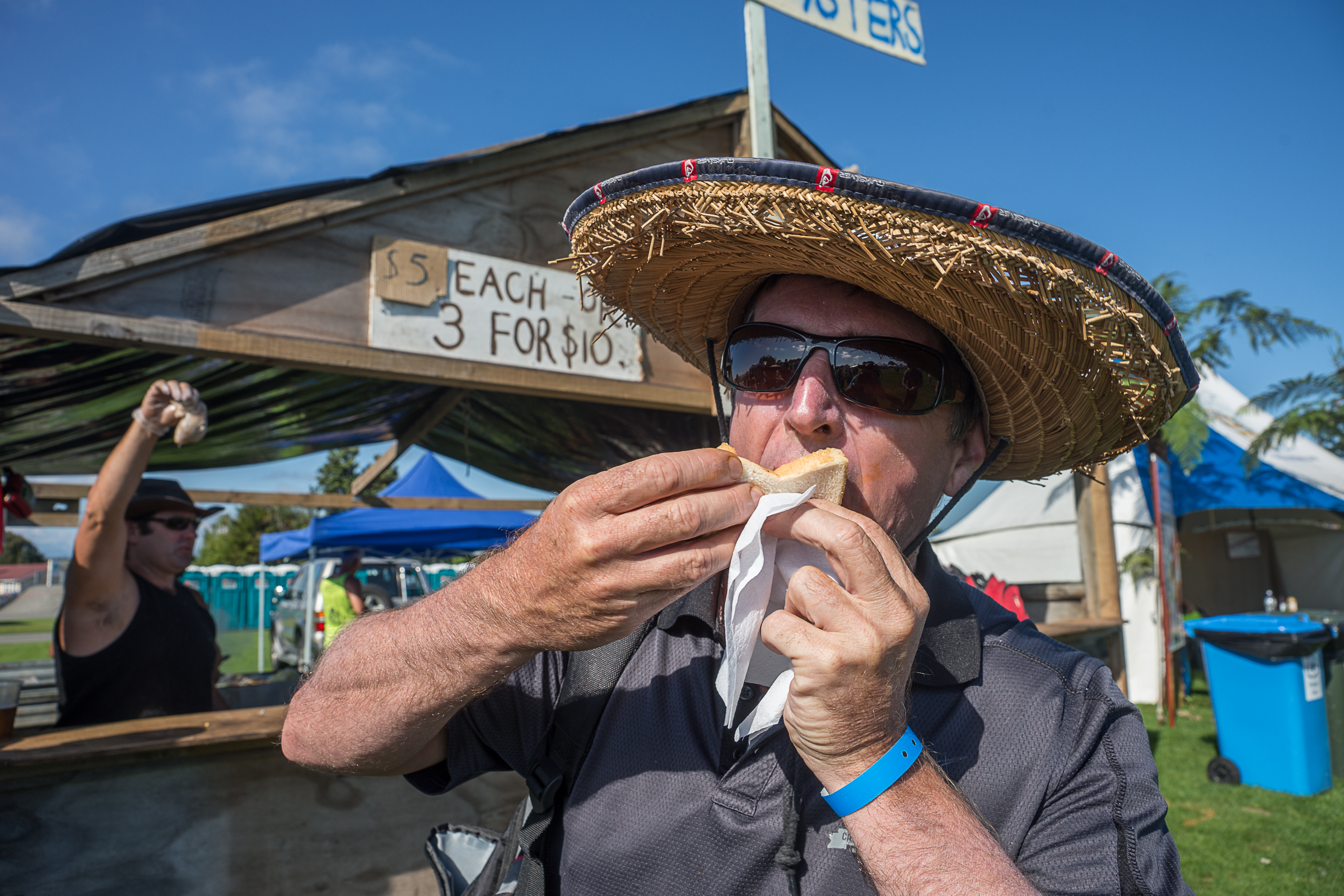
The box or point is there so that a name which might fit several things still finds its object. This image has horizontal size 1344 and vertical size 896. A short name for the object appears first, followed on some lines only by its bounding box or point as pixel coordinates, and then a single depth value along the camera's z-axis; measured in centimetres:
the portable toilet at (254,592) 2959
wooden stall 297
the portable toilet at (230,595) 3012
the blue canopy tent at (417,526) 948
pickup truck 1310
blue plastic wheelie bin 584
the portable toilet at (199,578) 2901
